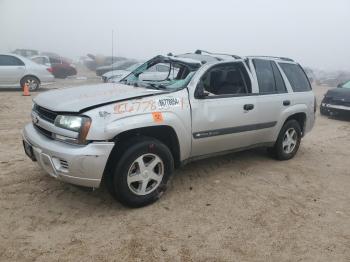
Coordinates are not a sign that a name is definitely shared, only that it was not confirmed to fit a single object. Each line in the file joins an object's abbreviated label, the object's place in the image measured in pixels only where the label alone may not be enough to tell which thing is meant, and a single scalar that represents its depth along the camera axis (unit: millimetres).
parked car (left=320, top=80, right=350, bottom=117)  10257
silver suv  3443
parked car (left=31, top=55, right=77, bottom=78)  19234
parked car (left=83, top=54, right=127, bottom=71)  24364
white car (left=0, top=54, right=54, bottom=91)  12344
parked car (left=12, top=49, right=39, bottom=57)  20859
